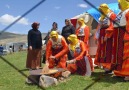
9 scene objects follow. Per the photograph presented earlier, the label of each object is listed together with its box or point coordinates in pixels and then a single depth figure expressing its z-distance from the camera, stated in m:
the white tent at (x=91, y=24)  5.74
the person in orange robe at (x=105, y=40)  3.45
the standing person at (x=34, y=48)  4.89
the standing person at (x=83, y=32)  4.57
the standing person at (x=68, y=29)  4.66
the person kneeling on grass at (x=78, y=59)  3.85
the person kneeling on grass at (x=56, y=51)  3.78
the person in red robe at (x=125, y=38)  3.15
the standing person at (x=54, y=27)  4.81
